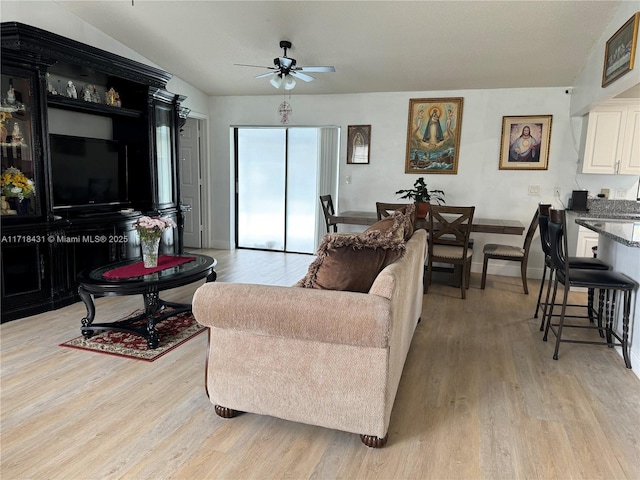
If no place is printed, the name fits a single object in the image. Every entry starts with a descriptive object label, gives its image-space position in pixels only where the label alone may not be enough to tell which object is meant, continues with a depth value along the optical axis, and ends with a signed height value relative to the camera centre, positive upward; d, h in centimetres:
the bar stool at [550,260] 350 -55
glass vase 328 -51
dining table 461 -37
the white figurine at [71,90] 429 +87
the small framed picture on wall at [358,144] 611 +60
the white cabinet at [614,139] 472 +60
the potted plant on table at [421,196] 500 -9
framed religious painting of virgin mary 570 +72
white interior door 685 +4
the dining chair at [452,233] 444 -48
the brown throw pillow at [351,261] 223 -38
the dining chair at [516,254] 470 -68
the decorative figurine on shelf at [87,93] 444 +88
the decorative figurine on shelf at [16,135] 363 +36
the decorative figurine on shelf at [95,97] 452 +86
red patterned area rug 302 -117
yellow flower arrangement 357 -5
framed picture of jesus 540 +61
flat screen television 426 +8
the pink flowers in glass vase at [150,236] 325 -40
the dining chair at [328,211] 552 -32
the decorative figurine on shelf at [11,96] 356 +67
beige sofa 186 -75
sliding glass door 664 -4
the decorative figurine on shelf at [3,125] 355 +42
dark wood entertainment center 361 +23
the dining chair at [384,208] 489 -23
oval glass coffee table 293 -70
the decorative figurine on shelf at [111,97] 468 +89
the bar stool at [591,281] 294 -60
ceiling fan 421 +112
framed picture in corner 324 +114
